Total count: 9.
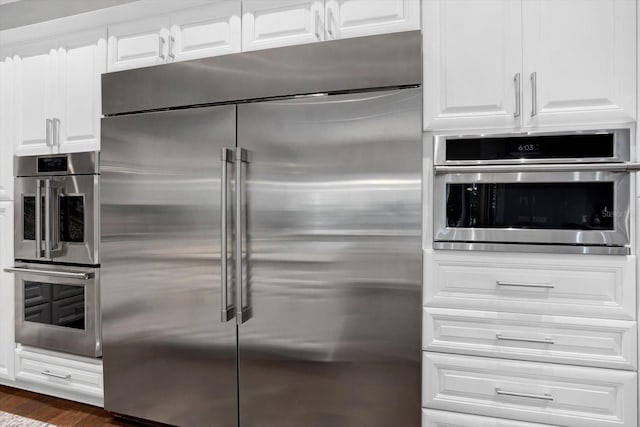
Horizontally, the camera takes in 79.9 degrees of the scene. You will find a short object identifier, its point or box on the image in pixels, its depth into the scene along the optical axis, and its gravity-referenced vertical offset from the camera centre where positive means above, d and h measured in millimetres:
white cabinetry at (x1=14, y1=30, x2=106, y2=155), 2043 +654
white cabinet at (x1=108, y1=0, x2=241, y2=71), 1781 +857
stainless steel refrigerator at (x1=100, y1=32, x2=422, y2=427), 1484 -110
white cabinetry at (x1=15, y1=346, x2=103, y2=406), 2045 -910
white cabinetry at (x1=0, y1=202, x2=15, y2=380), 2223 -494
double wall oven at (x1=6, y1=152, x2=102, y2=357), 1997 -227
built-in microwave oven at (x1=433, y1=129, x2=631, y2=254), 1308 +70
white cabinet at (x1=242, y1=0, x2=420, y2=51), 1543 +817
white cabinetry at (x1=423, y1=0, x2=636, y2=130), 1314 +542
